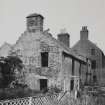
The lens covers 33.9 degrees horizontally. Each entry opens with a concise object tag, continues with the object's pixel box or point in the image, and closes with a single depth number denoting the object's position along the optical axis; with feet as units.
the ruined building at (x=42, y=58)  62.34
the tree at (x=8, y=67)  61.82
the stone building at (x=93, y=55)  119.99
